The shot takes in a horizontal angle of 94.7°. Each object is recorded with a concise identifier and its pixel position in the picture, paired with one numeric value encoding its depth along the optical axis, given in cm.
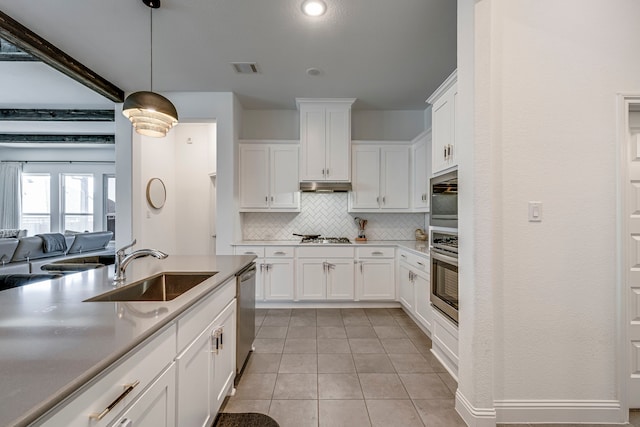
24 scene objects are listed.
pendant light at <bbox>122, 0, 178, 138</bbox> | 200
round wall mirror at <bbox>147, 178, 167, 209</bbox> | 420
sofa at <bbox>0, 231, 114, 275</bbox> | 405
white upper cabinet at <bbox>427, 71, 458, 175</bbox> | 231
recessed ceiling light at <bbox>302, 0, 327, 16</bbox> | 224
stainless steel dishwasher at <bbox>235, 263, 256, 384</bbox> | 215
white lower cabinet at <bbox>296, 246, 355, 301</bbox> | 393
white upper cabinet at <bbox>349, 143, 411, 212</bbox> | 426
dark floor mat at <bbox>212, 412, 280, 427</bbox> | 178
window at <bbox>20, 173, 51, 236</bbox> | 778
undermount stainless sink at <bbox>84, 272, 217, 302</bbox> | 185
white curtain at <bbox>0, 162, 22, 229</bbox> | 757
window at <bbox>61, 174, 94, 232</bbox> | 790
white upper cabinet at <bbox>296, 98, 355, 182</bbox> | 412
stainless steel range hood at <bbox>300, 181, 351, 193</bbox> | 415
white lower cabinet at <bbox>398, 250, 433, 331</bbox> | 298
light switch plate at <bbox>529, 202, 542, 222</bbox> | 181
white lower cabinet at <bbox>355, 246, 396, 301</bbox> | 395
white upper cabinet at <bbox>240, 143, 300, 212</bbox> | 423
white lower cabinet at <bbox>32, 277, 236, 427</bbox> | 77
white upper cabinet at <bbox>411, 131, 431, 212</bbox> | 380
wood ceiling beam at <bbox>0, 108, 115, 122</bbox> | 462
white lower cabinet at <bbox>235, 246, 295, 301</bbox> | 391
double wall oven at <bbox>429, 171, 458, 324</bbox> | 218
